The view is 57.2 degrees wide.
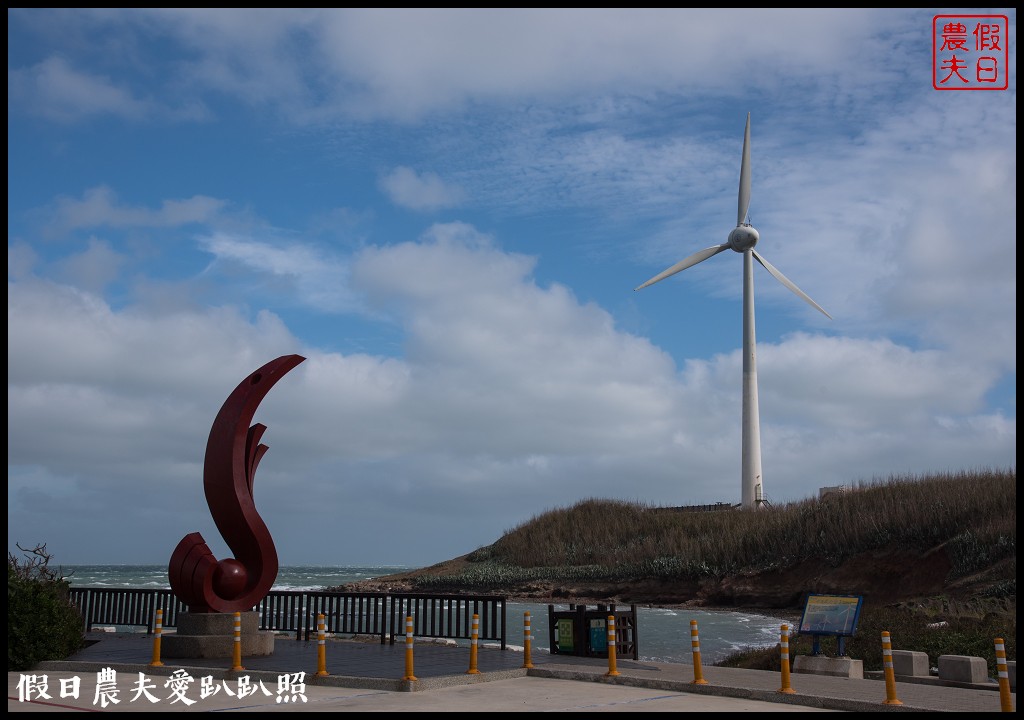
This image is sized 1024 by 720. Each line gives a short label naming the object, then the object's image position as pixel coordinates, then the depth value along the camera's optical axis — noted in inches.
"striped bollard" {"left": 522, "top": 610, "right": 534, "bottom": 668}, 612.8
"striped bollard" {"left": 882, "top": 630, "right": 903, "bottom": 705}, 474.6
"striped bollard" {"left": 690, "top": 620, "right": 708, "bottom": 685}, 541.3
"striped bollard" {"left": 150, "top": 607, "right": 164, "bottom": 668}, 588.2
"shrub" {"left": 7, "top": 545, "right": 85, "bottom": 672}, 588.4
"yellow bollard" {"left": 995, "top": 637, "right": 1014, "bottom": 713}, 439.8
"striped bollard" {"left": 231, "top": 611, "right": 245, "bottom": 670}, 569.9
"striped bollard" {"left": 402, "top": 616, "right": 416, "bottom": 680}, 523.1
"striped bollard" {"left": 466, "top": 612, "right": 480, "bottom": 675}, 573.3
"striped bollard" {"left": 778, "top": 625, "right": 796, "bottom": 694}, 507.8
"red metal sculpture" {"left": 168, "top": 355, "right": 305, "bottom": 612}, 657.6
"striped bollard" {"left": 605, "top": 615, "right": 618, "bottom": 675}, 580.4
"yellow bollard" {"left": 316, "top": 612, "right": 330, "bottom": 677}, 546.6
